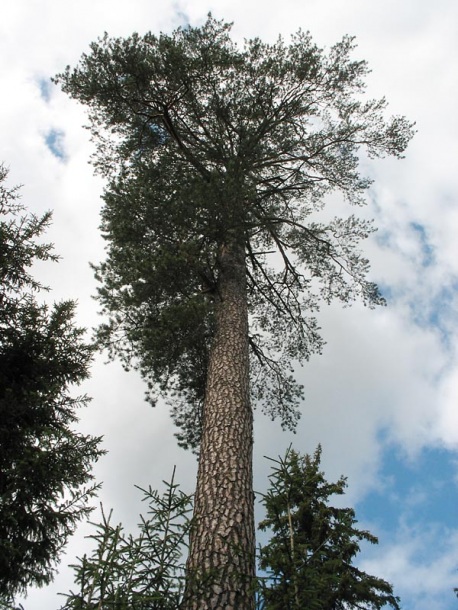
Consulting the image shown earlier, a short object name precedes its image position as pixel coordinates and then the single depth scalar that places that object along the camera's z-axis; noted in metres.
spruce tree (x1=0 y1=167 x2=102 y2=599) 4.40
